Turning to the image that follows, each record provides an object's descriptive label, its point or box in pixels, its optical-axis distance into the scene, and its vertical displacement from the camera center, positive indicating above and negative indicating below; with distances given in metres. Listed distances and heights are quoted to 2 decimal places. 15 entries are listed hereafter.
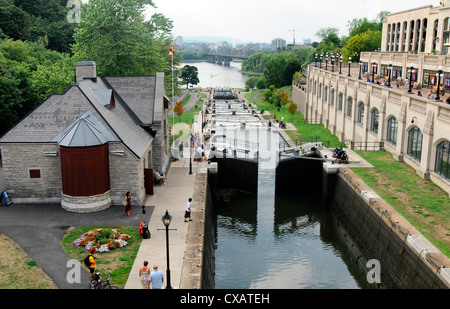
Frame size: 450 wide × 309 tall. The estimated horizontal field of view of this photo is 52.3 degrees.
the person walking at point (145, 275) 17.59 -7.75
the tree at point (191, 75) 155.80 -1.43
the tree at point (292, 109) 78.82 -6.27
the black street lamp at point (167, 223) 17.11 -5.60
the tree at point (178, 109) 70.62 -5.86
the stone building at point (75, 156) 25.97 -4.95
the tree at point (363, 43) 105.62 +6.76
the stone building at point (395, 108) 31.47 -3.30
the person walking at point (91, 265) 18.05 -7.60
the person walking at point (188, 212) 24.83 -7.54
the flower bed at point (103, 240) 21.45 -8.02
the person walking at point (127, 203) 25.89 -7.40
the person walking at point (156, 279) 16.80 -7.56
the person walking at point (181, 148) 41.97 -7.02
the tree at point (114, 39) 45.03 +3.10
